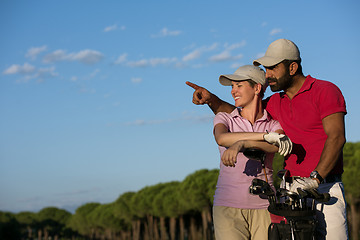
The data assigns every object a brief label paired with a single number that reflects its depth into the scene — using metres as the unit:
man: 4.63
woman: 4.97
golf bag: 4.36
